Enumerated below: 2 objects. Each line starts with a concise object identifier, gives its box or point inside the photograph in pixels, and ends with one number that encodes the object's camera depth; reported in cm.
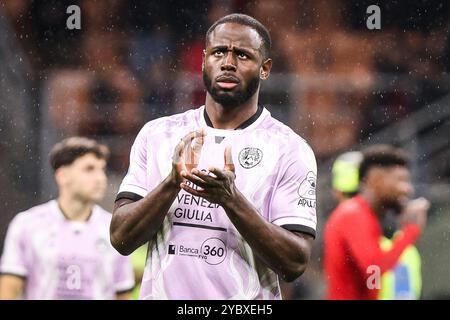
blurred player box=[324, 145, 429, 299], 595
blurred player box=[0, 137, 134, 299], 585
